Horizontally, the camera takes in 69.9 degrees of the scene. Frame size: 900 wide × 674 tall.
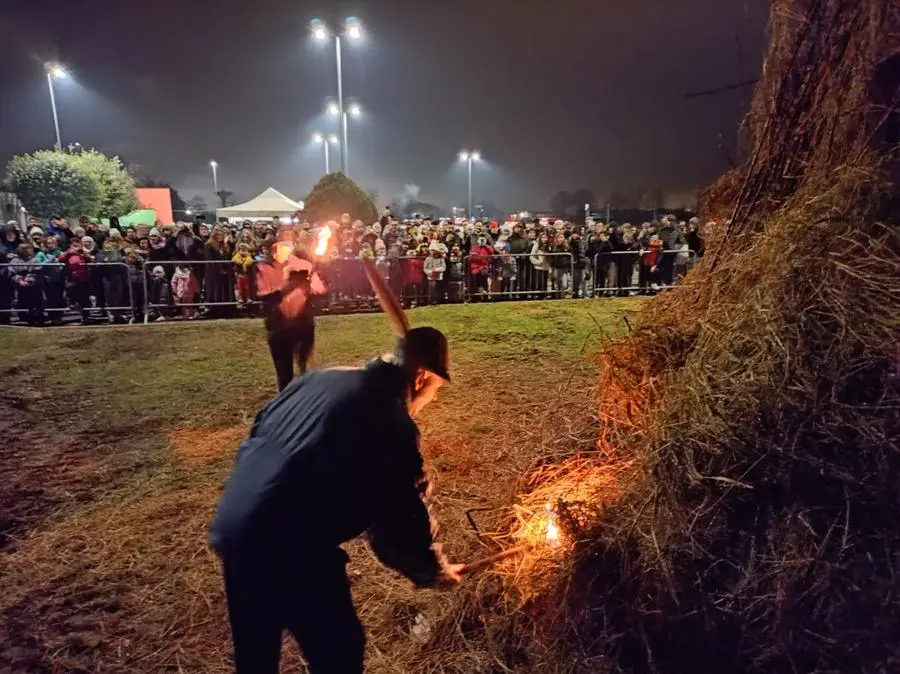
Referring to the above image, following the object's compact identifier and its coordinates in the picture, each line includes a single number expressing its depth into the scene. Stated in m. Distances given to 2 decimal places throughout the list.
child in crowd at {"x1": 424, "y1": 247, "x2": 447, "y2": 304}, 13.12
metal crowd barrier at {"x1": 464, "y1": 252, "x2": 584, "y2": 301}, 13.53
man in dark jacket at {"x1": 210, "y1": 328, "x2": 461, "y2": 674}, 2.23
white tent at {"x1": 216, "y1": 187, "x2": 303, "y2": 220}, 30.00
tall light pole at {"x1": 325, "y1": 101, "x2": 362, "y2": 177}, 25.93
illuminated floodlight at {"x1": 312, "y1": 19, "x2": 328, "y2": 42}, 23.47
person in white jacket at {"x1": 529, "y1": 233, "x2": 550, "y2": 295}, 13.79
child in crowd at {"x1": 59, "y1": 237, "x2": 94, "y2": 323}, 11.70
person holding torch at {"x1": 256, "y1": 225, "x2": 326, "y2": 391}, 6.36
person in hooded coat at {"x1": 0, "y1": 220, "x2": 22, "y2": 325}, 11.55
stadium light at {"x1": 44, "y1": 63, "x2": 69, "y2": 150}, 35.84
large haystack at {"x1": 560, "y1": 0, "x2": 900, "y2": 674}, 2.44
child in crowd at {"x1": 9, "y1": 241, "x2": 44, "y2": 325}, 11.56
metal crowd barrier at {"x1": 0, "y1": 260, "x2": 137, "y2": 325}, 11.60
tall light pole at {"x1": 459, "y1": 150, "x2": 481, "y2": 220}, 57.39
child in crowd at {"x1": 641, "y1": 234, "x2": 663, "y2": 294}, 13.71
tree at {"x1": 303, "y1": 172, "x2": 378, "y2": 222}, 21.59
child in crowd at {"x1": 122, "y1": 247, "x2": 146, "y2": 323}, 11.85
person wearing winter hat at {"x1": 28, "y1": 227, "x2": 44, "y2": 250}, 12.32
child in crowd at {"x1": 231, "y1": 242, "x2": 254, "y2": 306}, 12.25
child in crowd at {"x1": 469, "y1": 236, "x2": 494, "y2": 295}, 13.45
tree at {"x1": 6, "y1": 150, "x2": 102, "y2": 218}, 32.15
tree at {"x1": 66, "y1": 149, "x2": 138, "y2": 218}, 34.38
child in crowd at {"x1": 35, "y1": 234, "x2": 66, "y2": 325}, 11.73
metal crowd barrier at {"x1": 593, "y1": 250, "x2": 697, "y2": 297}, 13.79
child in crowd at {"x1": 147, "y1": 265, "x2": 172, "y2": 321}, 12.01
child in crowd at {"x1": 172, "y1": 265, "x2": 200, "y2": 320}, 12.15
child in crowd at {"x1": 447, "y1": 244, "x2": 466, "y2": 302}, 13.38
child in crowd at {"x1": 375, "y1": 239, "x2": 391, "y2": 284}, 13.00
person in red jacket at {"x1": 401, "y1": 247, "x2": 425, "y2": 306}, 13.13
